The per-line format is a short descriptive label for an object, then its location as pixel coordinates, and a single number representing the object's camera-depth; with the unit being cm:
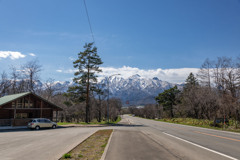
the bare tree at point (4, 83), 5006
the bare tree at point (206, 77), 4373
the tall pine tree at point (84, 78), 3728
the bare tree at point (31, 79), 4834
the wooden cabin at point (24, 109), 2719
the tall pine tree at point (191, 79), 7181
